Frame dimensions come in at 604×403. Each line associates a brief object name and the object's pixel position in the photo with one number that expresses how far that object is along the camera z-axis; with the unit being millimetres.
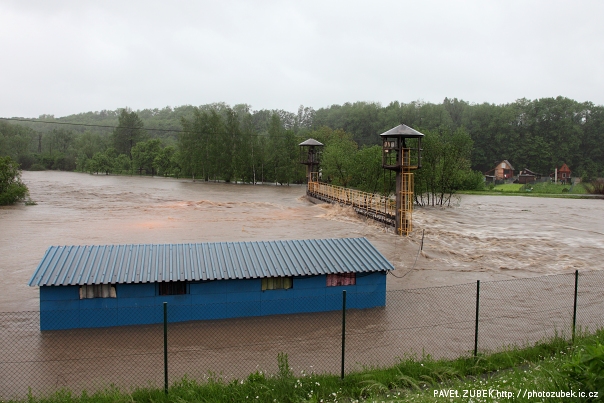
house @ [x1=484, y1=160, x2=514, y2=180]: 94038
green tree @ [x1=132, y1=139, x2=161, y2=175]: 100312
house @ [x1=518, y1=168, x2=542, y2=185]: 90075
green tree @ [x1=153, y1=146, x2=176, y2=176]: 97375
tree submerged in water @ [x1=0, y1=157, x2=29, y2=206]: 41781
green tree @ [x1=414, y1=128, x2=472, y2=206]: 47688
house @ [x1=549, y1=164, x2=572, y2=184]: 90625
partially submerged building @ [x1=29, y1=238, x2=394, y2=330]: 12133
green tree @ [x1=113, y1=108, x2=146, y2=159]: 108875
